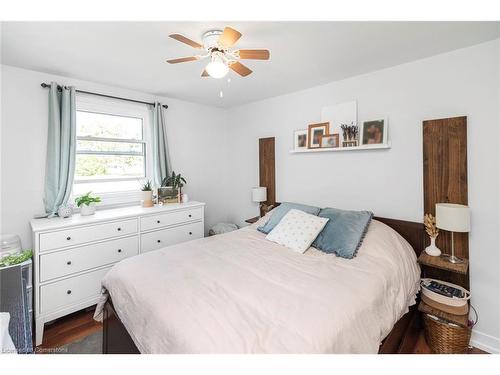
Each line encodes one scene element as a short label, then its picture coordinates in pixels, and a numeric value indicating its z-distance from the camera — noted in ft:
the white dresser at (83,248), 6.53
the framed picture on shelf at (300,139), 9.56
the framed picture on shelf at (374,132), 7.52
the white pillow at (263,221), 8.73
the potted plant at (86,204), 7.98
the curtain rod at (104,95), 7.63
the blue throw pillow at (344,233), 6.24
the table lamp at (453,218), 5.57
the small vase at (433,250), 6.29
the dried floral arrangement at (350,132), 8.10
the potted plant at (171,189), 9.92
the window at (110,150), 8.83
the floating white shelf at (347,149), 7.45
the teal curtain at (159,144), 10.12
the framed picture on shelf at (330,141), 8.59
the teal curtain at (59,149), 7.75
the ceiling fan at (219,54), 5.00
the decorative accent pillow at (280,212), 8.12
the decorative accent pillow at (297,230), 6.73
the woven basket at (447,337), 5.58
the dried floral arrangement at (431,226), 6.41
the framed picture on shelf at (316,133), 8.90
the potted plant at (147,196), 9.47
